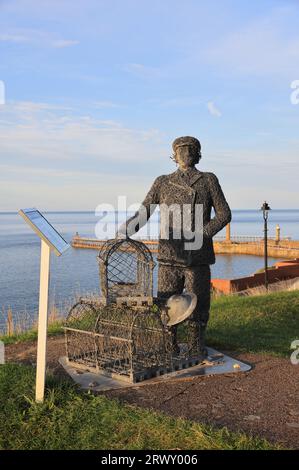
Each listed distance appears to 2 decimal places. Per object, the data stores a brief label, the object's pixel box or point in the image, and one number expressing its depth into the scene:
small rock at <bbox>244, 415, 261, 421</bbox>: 4.36
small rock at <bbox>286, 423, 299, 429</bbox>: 4.20
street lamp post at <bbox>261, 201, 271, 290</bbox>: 16.62
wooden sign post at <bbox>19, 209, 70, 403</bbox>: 4.41
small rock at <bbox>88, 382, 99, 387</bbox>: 5.17
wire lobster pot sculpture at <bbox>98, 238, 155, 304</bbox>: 5.56
